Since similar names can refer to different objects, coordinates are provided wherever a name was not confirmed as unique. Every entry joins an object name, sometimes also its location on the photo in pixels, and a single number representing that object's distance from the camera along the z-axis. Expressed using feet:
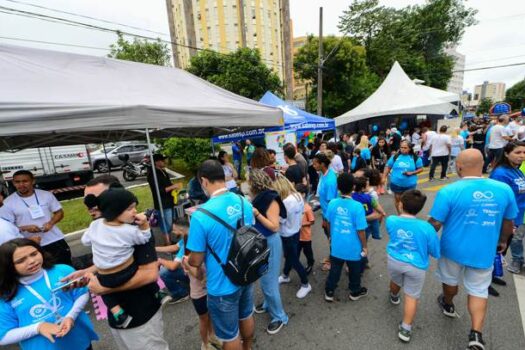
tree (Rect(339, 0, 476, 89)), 81.66
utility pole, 42.65
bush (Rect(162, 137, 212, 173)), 36.63
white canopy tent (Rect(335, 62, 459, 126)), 36.76
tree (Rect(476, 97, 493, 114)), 213.44
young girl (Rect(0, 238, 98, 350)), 4.88
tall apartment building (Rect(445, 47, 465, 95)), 396.49
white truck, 30.55
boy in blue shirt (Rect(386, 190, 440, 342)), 7.28
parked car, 50.80
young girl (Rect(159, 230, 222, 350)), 6.68
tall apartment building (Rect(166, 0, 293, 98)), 131.64
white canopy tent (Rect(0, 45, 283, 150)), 8.01
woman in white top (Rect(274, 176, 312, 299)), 9.00
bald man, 6.80
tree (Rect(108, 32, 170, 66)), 69.67
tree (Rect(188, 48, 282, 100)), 61.05
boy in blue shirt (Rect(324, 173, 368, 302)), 8.66
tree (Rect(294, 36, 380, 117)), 67.00
